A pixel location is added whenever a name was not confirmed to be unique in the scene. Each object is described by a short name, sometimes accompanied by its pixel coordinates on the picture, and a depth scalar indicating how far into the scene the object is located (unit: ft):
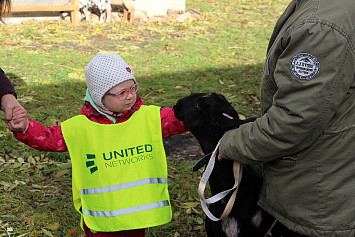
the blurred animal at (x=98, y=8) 35.35
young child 8.80
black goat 8.91
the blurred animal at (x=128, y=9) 35.49
